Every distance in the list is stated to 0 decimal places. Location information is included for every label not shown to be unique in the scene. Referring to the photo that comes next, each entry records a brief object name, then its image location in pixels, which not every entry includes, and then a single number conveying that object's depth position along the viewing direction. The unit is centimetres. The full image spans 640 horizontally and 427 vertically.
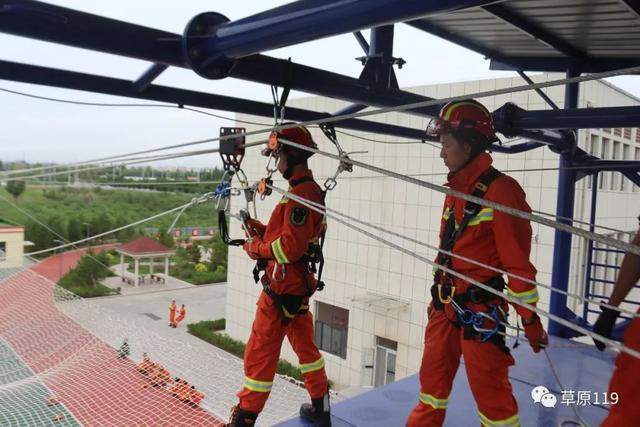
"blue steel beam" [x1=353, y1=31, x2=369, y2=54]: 260
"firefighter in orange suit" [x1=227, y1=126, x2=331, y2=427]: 234
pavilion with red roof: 2498
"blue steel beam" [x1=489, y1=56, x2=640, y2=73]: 400
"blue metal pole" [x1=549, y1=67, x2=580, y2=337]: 441
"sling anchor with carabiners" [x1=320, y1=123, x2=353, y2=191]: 237
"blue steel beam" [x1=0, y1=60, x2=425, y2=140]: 183
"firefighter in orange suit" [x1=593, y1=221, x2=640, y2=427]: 152
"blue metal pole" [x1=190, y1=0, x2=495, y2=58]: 119
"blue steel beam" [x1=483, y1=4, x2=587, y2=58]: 279
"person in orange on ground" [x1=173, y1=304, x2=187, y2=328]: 1860
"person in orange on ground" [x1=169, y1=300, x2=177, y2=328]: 1809
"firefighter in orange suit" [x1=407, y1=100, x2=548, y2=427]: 188
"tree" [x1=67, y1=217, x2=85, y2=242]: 2930
